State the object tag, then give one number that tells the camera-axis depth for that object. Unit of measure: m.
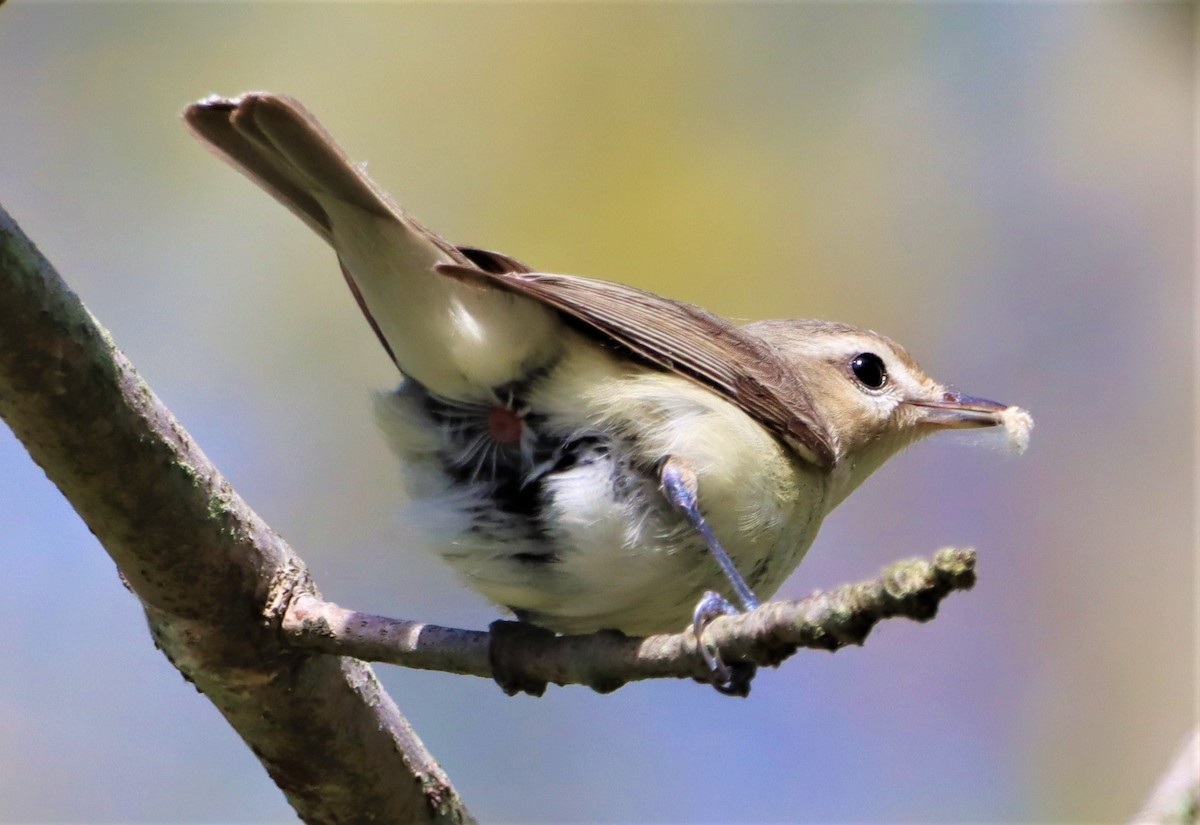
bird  5.37
